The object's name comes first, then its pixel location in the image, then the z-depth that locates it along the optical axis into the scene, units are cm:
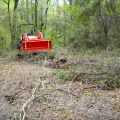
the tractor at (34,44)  842
